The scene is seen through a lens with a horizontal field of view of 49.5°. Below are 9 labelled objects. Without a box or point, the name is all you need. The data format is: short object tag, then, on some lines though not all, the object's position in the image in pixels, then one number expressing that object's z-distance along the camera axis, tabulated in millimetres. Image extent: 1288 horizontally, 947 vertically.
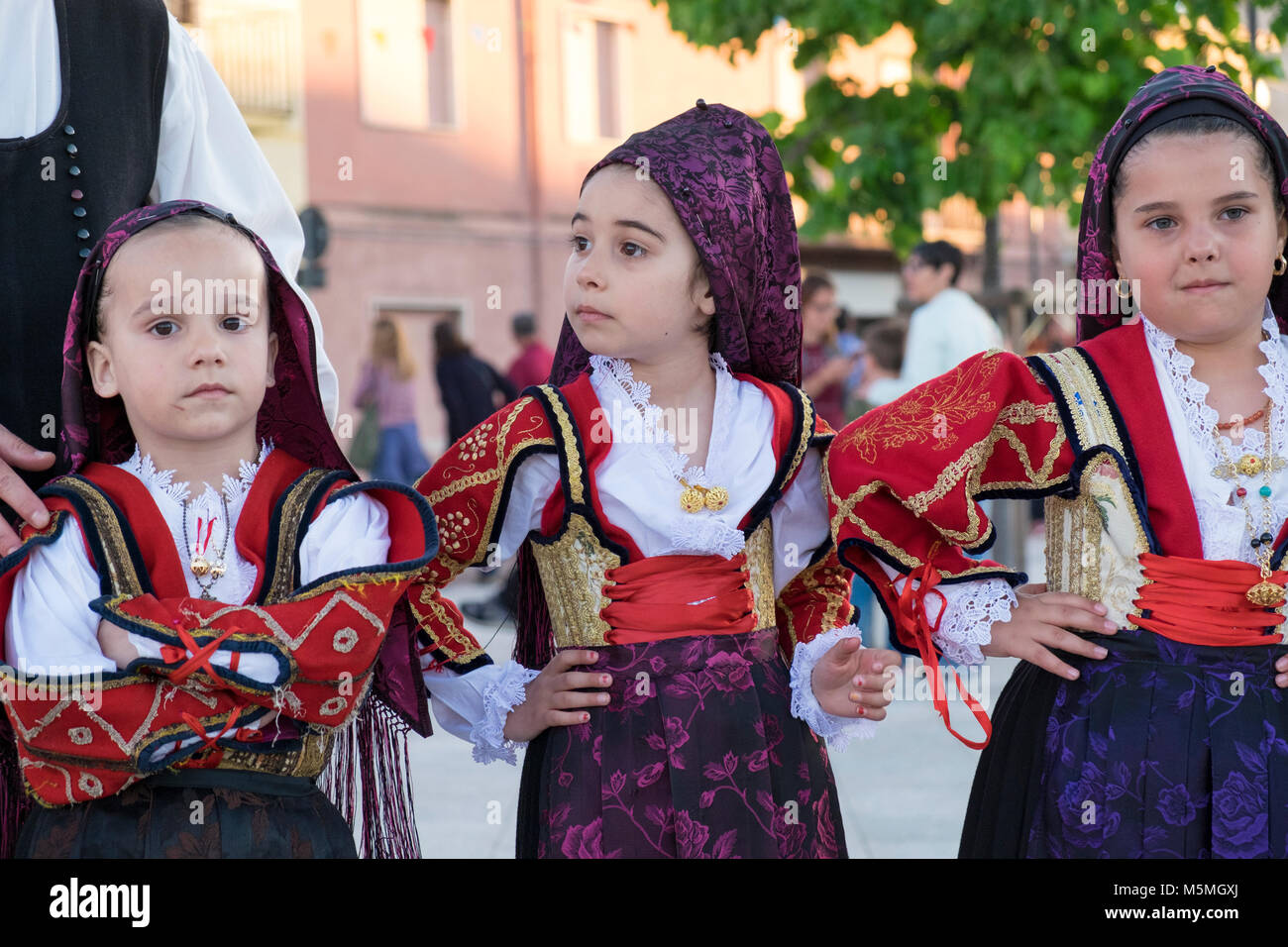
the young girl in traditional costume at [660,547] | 2070
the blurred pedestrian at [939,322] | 5695
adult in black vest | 2074
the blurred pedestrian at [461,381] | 8367
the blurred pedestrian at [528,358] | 8734
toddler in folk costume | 1735
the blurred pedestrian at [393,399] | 9344
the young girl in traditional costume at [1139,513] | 1962
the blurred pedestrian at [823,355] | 6238
